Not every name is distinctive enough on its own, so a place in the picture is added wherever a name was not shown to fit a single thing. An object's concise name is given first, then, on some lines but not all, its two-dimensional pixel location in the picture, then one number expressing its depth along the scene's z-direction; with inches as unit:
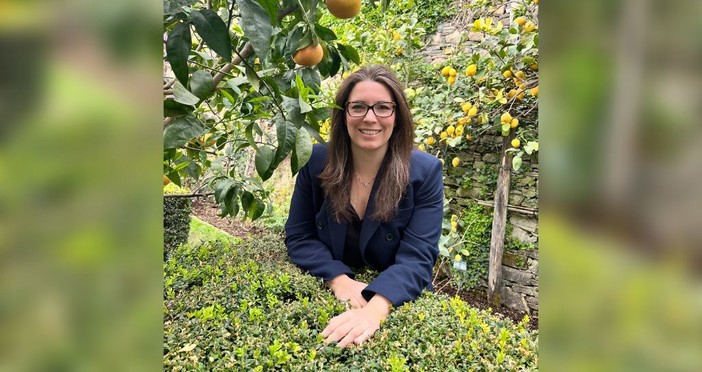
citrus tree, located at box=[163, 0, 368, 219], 25.8
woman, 60.2
